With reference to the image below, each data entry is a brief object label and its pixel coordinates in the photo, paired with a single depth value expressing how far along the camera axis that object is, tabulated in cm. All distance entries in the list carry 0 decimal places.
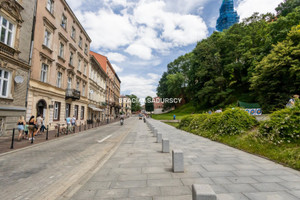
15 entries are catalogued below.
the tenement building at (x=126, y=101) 10984
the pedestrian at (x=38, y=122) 1182
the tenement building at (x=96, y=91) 2799
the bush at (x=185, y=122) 1558
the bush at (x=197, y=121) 1296
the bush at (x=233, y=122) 870
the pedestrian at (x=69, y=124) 1441
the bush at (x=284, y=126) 565
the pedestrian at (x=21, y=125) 977
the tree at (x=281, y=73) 1748
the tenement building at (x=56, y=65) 1424
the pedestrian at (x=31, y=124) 1001
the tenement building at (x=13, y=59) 1088
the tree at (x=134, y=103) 11594
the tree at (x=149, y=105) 9350
